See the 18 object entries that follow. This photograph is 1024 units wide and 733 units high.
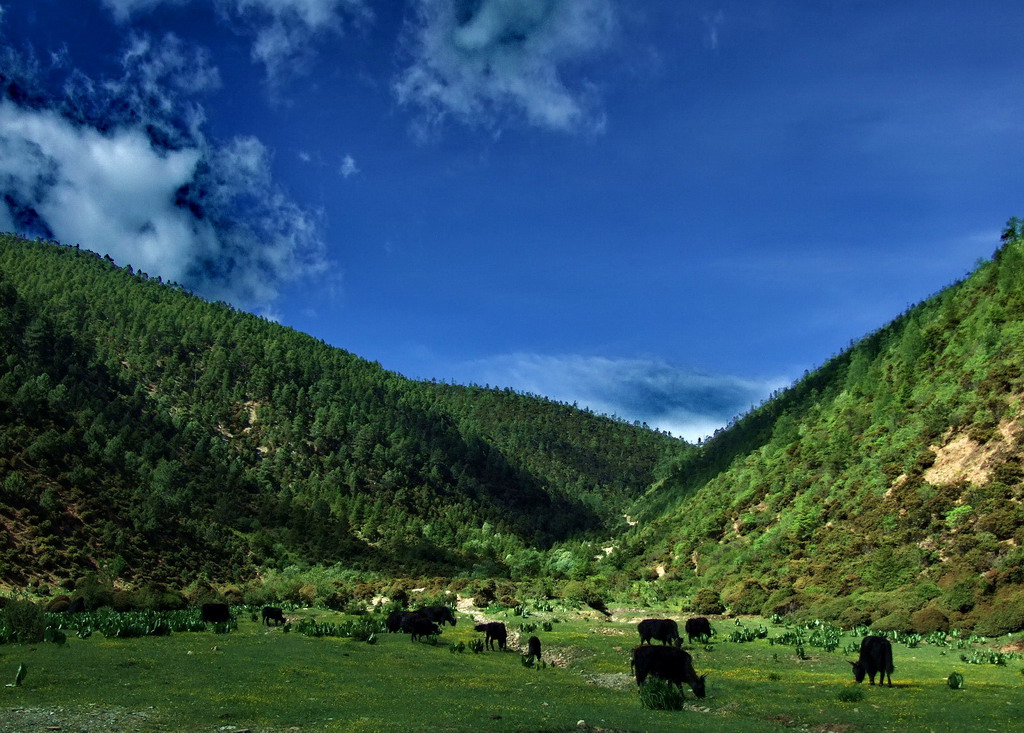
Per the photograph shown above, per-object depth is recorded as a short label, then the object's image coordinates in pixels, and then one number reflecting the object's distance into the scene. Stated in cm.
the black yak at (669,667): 2606
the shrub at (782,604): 6116
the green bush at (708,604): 6806
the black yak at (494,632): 4334
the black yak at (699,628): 4409
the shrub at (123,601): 5538
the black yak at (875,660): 2672
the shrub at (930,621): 4578
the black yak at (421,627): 4378
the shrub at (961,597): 4728
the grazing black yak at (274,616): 4841
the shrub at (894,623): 4684
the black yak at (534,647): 3841
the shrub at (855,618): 5081
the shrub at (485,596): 7611
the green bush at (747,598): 6606
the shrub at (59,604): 5129
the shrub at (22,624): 3011
